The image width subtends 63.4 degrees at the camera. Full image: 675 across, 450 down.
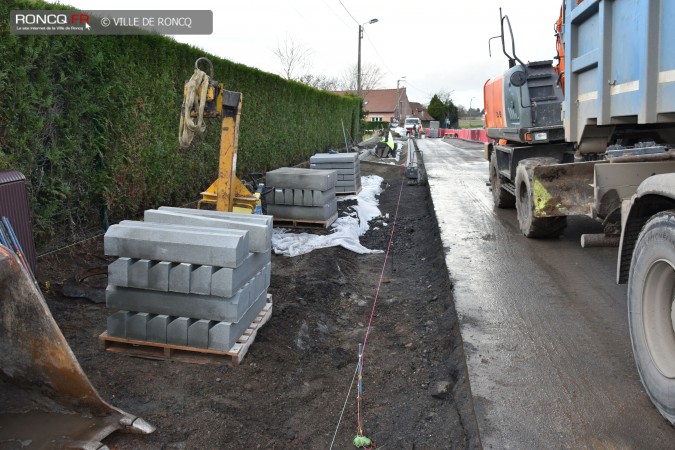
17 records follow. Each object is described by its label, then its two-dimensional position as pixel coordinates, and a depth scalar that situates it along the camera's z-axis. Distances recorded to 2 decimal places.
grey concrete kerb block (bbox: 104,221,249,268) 4.09
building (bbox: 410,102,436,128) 99.86
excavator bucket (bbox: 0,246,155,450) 2.78
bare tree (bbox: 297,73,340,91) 39.25
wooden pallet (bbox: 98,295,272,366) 4.28
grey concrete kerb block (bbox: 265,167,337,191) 9.32
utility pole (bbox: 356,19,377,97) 34.87
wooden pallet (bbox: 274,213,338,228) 9.47
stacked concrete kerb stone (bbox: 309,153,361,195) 12.98
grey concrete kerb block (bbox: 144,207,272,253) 4.59
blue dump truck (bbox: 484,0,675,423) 3.14
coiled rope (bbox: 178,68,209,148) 6.07
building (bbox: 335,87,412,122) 95.69
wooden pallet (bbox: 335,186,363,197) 13.33
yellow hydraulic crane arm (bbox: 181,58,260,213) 6.12
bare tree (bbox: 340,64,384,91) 60.97
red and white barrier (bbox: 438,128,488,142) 44.97
